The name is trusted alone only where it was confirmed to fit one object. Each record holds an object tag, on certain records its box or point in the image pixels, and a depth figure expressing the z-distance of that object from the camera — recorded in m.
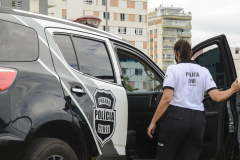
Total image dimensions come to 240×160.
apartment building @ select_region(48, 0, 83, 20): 66.62
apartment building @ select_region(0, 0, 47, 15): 20.85
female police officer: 4.52
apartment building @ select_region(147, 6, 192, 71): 119.62
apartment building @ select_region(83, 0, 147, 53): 78.19
